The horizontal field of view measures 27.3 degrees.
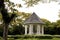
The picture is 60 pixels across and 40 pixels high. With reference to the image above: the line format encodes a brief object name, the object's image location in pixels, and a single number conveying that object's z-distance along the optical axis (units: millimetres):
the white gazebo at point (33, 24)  17712
